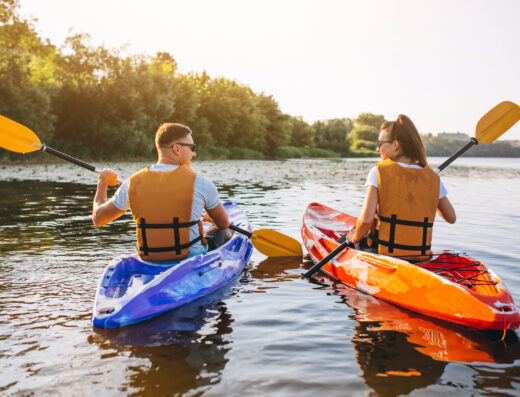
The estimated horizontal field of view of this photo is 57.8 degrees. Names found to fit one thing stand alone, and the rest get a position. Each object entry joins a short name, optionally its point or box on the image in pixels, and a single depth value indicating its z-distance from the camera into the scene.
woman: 4.12
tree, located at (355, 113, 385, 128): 148.84
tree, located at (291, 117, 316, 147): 67.94
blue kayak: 3.54
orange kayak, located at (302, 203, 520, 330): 3.41
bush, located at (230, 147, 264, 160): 46.03
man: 3.96
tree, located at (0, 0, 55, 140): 25.77
